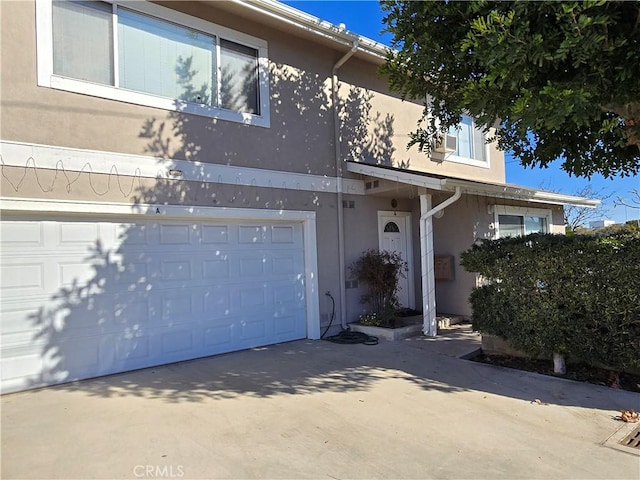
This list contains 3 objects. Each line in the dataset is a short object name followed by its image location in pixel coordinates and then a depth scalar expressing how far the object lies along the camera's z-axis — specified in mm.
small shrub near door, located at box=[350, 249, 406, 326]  8938
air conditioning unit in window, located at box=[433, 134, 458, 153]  11097
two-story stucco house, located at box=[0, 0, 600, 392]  5551
